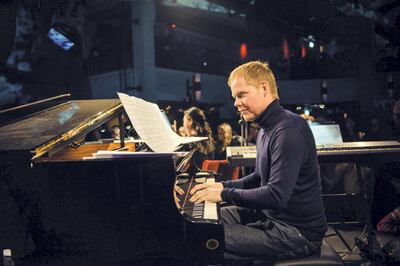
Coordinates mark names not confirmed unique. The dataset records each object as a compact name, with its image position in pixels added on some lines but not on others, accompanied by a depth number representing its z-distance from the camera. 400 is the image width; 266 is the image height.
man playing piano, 1.92
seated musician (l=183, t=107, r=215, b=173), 5.34
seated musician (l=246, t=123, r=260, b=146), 8.05
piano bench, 1.95
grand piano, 1.84
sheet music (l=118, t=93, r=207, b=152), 2.06
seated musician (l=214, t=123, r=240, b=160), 6.07
